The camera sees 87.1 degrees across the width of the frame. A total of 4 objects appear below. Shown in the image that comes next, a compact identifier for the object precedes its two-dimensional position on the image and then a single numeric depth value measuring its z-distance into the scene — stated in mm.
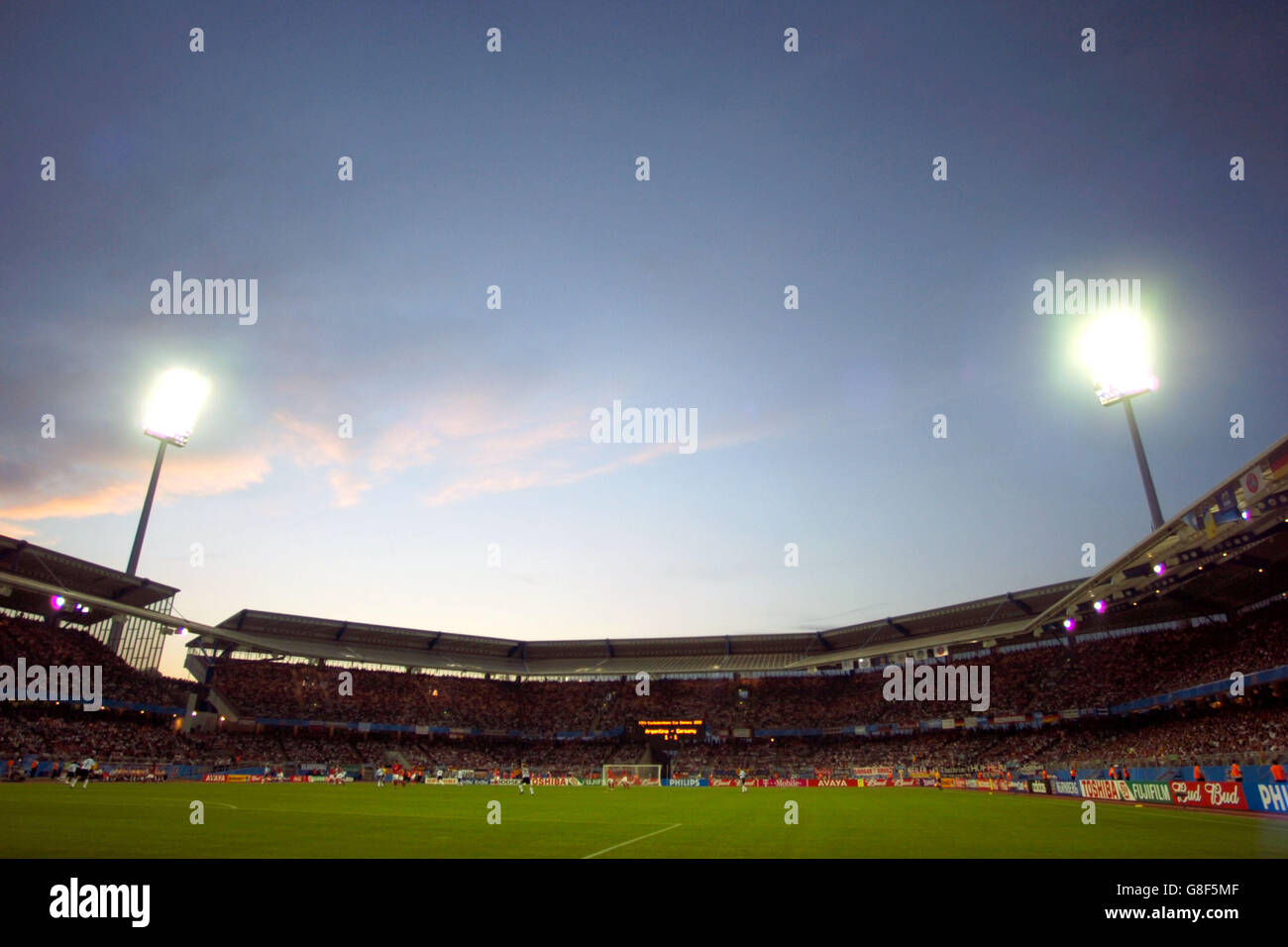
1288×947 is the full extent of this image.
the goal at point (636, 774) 66000
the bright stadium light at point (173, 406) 60406
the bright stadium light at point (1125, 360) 42219
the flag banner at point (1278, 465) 24562
